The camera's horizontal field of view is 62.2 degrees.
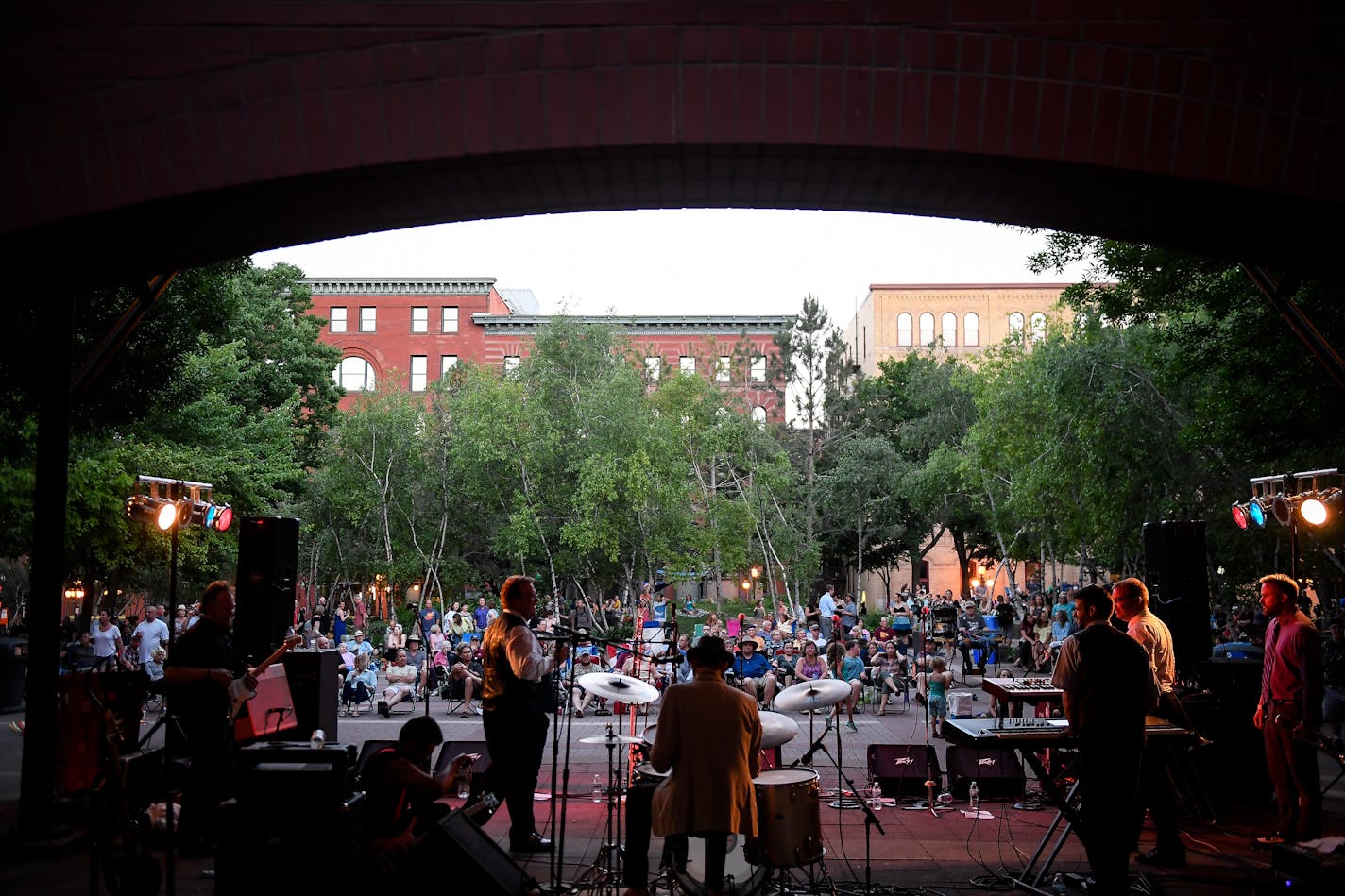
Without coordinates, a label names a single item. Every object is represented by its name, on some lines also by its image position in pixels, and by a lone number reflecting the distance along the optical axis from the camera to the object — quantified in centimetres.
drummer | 560
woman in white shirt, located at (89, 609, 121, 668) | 1844
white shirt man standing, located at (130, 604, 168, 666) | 1844
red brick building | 5884
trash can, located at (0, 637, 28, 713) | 1742
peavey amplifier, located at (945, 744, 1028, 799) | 986
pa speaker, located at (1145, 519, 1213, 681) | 1055
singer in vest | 759
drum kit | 616
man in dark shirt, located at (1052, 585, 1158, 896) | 624
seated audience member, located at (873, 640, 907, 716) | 1905
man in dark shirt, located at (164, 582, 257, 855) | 754
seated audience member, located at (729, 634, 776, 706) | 1643
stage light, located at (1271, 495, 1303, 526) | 1123
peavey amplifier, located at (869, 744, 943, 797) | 1002
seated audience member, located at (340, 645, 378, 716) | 1902
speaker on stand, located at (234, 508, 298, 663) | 1064
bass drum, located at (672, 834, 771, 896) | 632
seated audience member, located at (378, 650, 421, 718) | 1841
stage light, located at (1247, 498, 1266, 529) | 1224
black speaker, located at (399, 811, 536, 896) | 513
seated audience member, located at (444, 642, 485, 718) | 1812
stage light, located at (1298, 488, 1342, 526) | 1070
